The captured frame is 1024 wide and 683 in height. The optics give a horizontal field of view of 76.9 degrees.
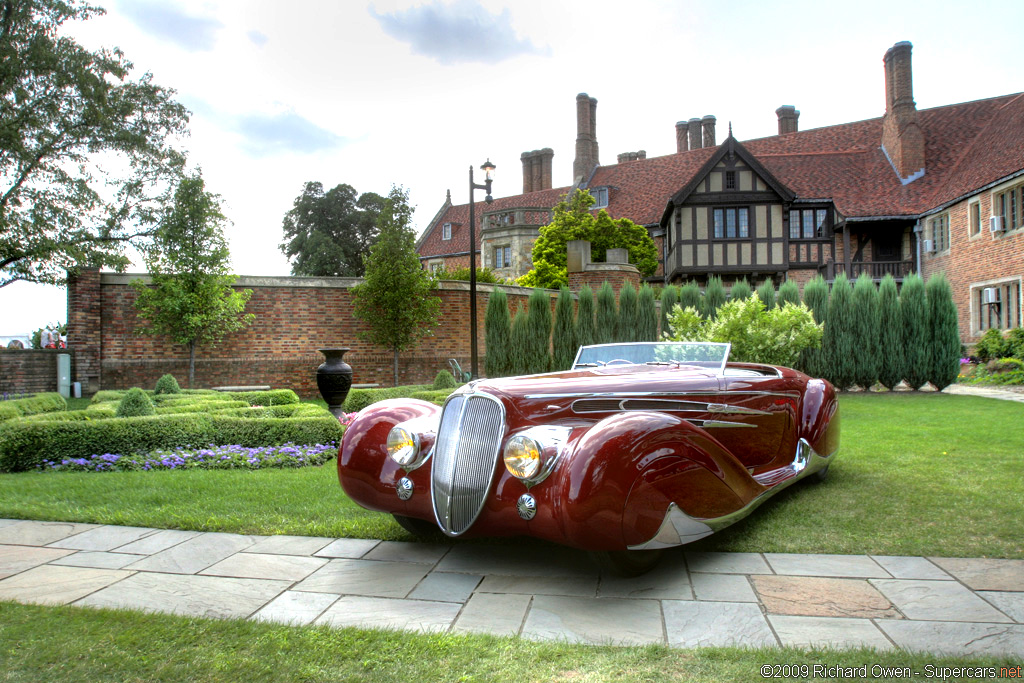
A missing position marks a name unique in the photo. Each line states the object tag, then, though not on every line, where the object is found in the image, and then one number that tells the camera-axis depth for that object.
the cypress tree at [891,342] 14.77
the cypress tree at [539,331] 16.05
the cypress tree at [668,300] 16.55
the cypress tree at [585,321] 16.16
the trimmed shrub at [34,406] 8.70
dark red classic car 3.18
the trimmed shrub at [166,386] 11.25
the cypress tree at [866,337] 14.84
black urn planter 10.75
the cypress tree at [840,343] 14.95
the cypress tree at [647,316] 16.28
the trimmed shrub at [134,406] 8.12
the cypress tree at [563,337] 16.09
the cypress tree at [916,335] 14.66
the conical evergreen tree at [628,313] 16.25
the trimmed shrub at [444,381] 11.77
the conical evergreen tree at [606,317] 16.23
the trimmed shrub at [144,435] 6.78
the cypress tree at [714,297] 15.94
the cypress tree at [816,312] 15.09
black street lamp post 13.91
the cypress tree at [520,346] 16.02
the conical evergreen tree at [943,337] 14.56
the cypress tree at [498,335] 16.05
